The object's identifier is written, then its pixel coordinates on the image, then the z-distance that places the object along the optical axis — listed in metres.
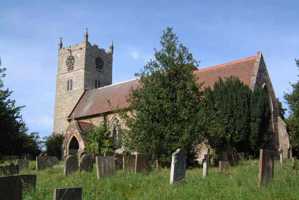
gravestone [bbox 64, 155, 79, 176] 13.60
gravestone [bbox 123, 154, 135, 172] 14.29
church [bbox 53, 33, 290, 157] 28.58
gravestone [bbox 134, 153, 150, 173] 13.68
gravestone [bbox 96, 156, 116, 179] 12.16
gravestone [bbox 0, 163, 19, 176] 12.98
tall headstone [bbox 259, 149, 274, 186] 9.46
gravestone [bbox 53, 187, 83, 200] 5.36
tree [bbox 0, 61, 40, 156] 23.58
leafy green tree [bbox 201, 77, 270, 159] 24.89
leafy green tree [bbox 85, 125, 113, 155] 28.44
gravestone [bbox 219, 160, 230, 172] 14.28
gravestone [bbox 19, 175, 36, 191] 8.36
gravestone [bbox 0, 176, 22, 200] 4.82
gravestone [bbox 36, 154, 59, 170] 19.00
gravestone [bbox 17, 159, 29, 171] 18.69
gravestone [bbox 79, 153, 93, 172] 14.12
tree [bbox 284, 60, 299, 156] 27.58
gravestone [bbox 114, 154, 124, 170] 17.71
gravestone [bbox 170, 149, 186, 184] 10.70
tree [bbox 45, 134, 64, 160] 40.94
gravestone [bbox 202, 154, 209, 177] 13.29
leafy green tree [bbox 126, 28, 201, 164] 18.77
